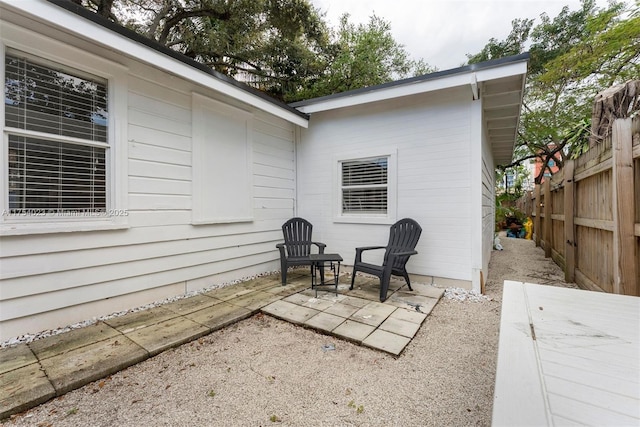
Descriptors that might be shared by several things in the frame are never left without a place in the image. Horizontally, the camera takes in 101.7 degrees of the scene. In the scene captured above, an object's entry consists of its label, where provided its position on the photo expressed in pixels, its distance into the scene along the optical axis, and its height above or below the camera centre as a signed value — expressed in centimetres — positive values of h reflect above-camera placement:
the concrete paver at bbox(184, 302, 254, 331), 267 -112
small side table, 355 -78
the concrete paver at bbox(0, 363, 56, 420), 155 -113
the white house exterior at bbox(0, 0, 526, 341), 233 +60
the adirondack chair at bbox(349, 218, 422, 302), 332 -54
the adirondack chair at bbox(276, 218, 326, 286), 390 -50
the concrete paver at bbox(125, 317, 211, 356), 225 -113
